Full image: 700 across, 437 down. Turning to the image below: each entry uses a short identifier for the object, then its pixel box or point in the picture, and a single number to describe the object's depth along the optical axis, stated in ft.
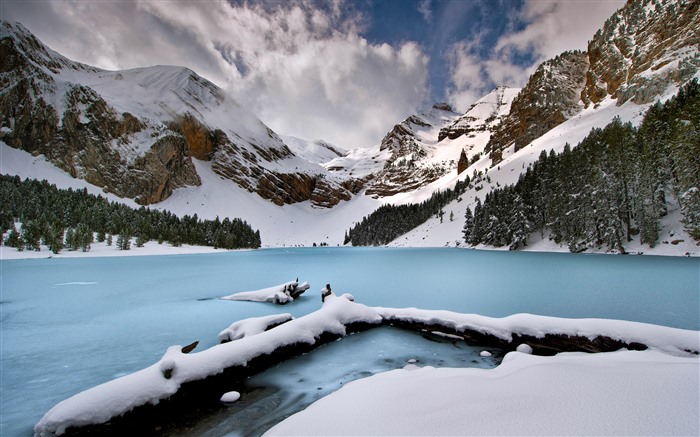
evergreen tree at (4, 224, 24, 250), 183.32
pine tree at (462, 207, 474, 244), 257.14
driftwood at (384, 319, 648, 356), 23.06
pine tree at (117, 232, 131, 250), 226.58
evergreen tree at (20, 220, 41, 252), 185.68
